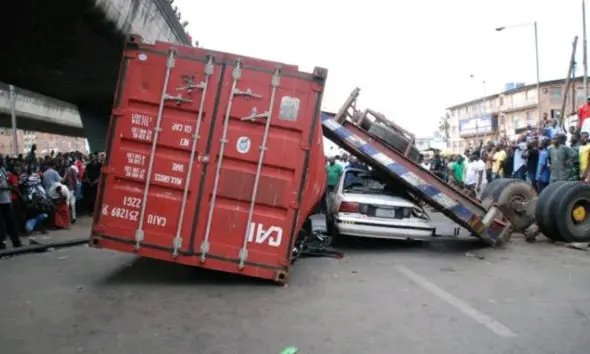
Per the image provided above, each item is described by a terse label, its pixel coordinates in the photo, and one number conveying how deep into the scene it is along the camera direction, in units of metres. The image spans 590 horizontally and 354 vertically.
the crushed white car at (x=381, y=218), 9.53
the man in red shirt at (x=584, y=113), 17.30
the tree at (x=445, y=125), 110.09
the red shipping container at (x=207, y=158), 6.59
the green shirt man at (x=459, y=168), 21.01
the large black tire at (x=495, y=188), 11.23
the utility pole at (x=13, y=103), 30.56
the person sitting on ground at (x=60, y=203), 13.04
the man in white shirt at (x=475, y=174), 20.08
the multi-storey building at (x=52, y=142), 103.75
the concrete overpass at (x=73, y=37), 10.49
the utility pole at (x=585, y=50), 26.37
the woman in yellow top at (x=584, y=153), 12.71
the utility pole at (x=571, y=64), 27.88
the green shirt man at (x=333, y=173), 17.27
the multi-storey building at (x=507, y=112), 72.44
